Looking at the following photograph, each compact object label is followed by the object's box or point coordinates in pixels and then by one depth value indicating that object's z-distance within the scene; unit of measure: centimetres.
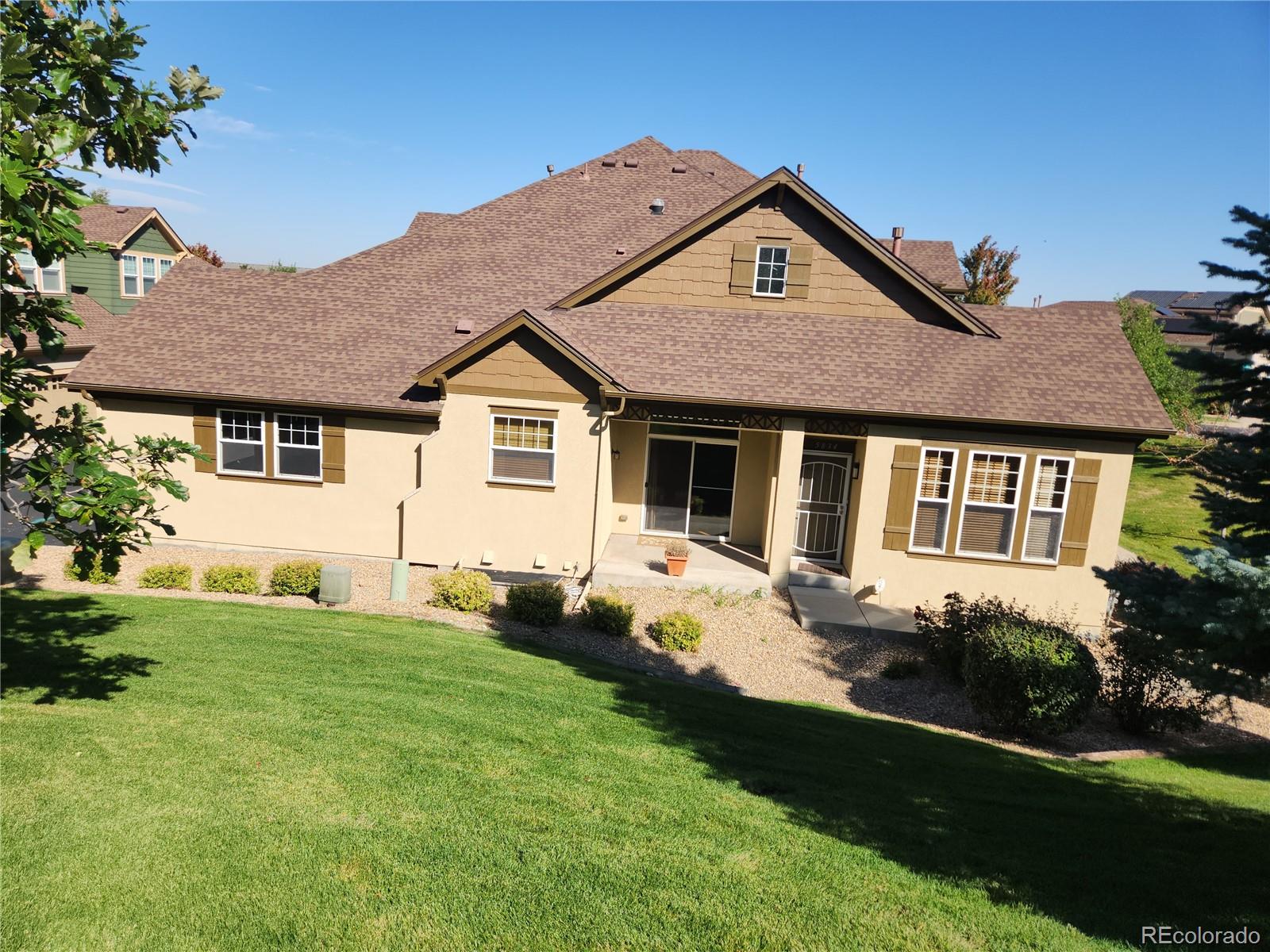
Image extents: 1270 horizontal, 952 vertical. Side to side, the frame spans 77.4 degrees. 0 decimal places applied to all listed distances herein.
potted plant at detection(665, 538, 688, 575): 1546
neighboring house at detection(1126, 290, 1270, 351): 5938
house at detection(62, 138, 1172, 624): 1500
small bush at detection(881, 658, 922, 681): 1266
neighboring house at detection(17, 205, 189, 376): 2878
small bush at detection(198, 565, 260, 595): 1362
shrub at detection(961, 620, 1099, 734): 1014
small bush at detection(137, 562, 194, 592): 1356
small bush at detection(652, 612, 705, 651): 1311
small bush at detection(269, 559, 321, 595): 1365
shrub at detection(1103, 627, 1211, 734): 1100
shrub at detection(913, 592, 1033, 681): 1220
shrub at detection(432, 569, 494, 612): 1372
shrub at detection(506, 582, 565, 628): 1341
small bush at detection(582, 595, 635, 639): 1341
